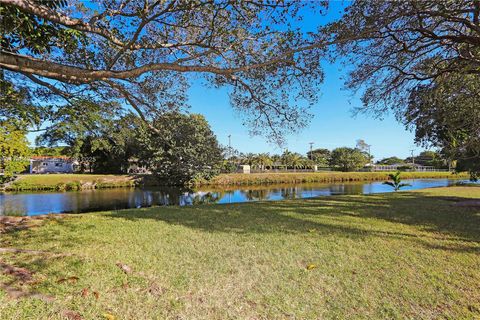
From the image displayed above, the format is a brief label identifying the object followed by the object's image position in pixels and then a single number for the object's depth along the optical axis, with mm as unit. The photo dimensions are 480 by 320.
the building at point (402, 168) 63875
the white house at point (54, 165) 46125
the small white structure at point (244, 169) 44988
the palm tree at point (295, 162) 65750
